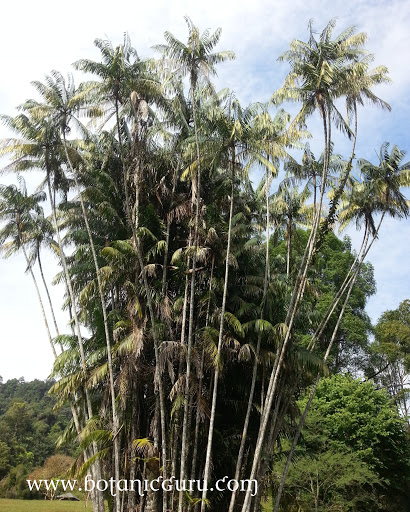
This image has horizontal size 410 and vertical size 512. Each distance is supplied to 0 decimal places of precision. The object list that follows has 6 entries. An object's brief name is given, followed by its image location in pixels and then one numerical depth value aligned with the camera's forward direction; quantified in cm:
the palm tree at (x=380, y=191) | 1521
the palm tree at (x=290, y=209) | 1622
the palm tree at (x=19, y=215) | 1675
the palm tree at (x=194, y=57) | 1337
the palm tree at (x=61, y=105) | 1421
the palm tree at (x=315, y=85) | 1147
